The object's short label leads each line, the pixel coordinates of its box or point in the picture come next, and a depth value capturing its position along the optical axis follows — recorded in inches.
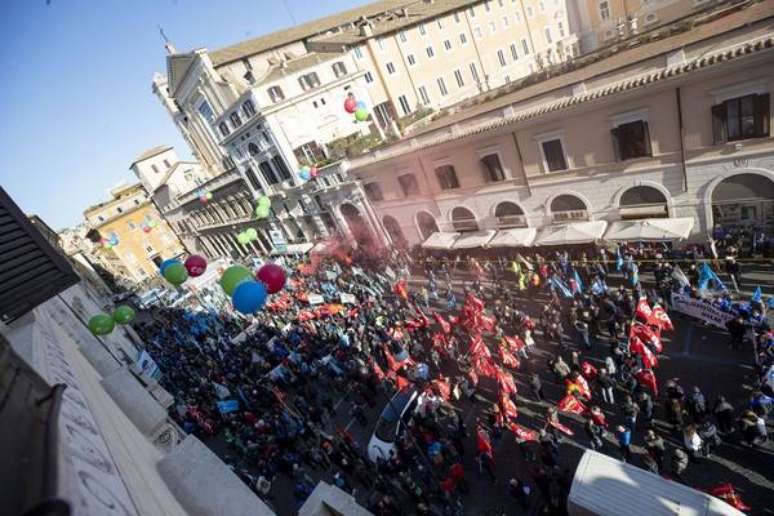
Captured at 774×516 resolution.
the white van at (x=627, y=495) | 297.4
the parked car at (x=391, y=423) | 509.7
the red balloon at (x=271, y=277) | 566.3
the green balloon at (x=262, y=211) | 1330.0
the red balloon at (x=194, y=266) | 737.0
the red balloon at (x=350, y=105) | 908.6
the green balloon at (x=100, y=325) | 607.5
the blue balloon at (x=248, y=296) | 490.9
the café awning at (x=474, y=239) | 892.6
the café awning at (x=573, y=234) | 723.4
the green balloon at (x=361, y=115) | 909.0
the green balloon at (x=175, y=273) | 689.0
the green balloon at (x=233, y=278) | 529.7
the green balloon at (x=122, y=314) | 775.1
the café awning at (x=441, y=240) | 970.0
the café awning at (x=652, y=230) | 629.6
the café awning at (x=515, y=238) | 813.2
